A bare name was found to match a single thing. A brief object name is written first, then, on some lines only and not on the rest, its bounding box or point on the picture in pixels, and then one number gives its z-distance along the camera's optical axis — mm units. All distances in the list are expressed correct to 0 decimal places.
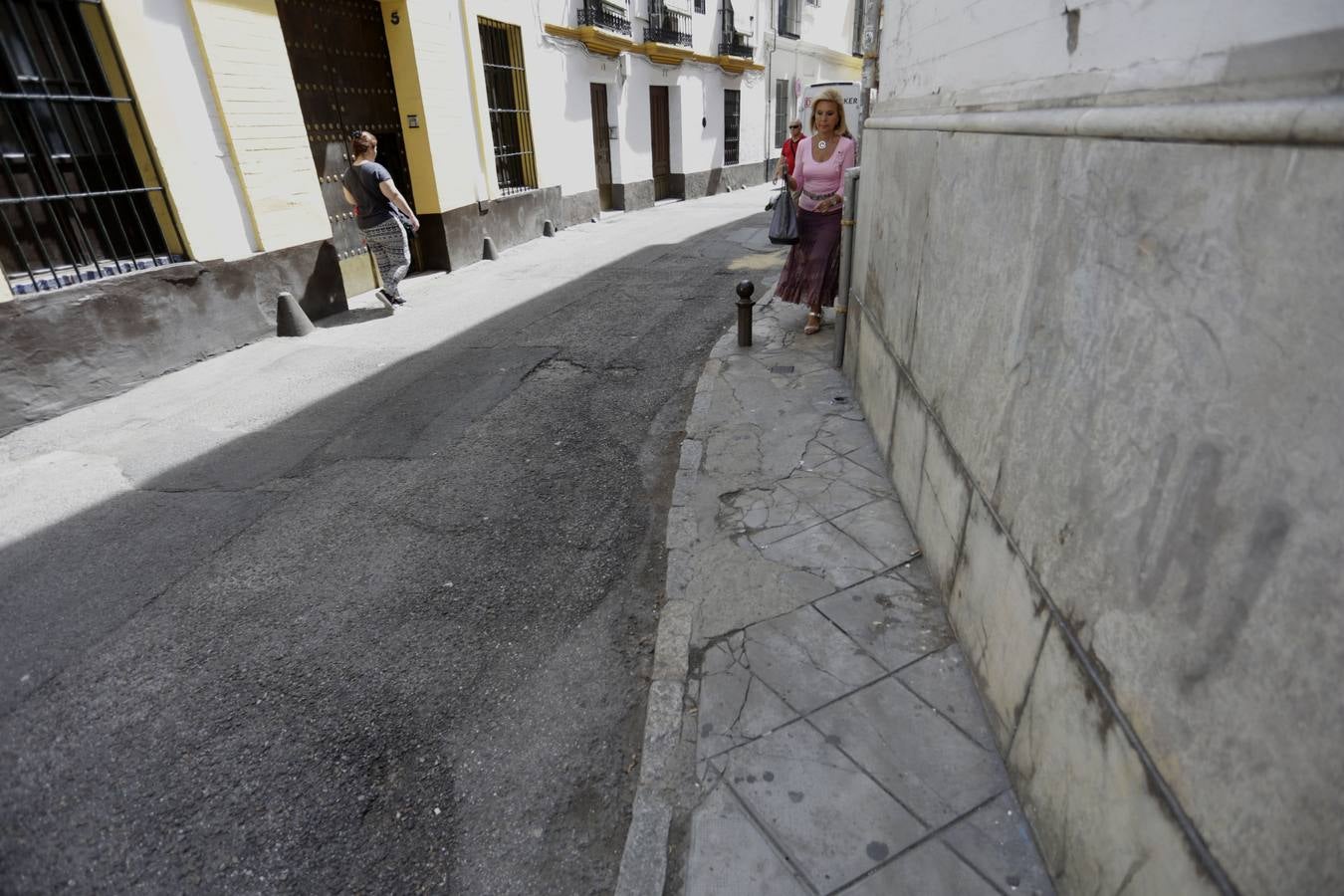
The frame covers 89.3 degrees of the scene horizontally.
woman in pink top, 5742
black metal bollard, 6059
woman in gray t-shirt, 8141
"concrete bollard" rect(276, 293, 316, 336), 7578
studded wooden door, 8312
